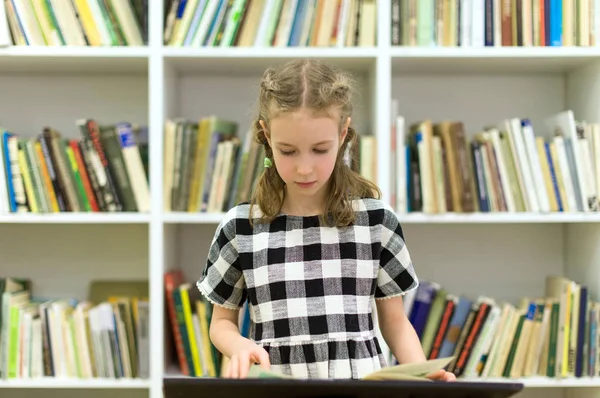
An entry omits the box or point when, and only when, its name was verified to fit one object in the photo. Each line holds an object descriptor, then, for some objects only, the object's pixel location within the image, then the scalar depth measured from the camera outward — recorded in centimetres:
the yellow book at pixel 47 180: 183
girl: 103
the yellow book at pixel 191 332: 184
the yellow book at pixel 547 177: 182
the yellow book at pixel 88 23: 181
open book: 75
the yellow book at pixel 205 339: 184
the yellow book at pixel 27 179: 183
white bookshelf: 209
